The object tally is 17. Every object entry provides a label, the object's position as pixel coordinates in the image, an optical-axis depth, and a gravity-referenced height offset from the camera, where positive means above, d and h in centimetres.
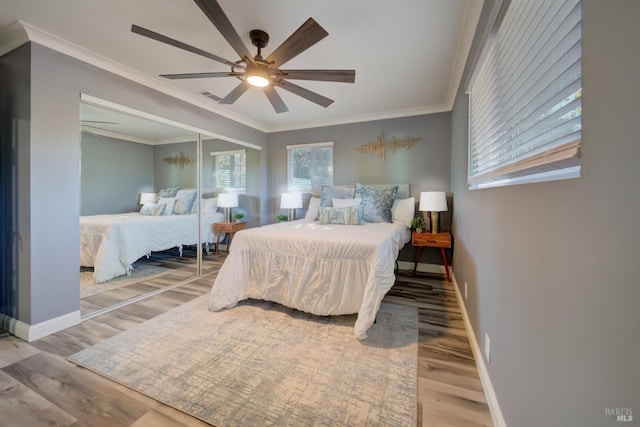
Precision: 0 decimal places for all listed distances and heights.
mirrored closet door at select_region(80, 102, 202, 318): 255 +1
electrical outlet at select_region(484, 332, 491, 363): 144 -79
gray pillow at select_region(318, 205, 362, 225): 322 -5
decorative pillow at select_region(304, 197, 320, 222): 404 +4
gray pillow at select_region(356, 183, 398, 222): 358 +16
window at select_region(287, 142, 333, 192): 456 +86
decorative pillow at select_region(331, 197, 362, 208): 363 +14
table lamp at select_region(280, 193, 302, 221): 438 +18
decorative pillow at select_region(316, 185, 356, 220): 383 +28
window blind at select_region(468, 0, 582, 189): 73 +48
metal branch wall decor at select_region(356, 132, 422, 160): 397 +111
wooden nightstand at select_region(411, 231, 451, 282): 323 -36
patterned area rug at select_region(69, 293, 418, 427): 134 -104
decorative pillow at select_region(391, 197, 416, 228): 363 +2
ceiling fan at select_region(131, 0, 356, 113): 155 +114
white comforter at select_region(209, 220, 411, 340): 211 -54
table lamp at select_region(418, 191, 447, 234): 330 +13
